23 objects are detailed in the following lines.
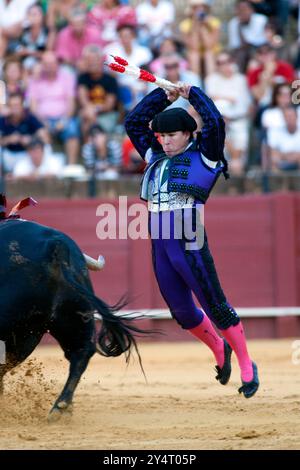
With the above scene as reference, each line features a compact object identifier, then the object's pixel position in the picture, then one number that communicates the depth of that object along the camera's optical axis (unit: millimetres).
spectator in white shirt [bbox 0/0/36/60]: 21166
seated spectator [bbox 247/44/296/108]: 19984
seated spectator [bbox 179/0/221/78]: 20975
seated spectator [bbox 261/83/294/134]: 19000
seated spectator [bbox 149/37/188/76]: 20203
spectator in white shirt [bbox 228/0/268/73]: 21531
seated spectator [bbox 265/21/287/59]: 21359
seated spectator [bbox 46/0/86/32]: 21328
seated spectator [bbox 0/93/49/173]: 18781
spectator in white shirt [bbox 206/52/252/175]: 19047
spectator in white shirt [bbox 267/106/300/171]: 18797
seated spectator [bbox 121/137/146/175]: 18562
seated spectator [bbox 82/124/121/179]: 18547
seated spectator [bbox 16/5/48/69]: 20937
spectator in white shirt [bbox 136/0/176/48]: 21391
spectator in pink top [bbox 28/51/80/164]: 19750
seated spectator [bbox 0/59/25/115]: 19719
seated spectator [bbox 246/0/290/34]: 21781
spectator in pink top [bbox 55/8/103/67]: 20906
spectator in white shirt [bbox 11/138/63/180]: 18577
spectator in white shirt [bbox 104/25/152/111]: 20000
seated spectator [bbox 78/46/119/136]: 19516
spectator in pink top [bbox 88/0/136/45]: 21250
